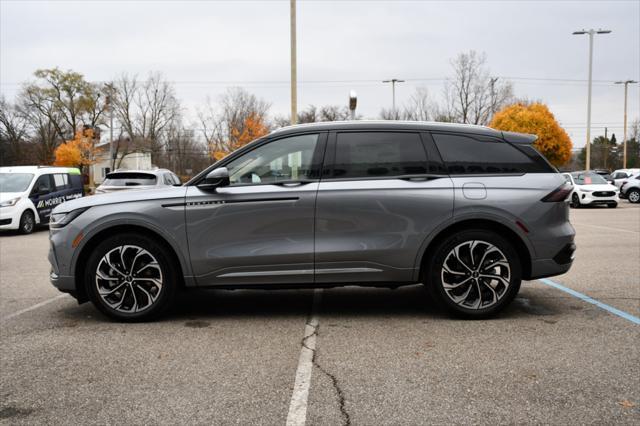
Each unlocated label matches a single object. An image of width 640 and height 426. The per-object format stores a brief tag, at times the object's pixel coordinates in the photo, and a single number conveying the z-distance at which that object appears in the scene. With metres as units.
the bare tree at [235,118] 59.03
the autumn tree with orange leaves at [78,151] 65.88
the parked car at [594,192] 23.53
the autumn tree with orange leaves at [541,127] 38.59
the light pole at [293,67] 16.38
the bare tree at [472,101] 44.50
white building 93.71
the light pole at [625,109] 55.78
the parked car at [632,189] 27.69
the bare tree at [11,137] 64.50
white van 14.34
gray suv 4.81
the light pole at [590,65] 32.66
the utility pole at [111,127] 42.81
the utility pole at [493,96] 44.69
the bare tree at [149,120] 73.38
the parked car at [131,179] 13.35
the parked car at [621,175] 33.69
